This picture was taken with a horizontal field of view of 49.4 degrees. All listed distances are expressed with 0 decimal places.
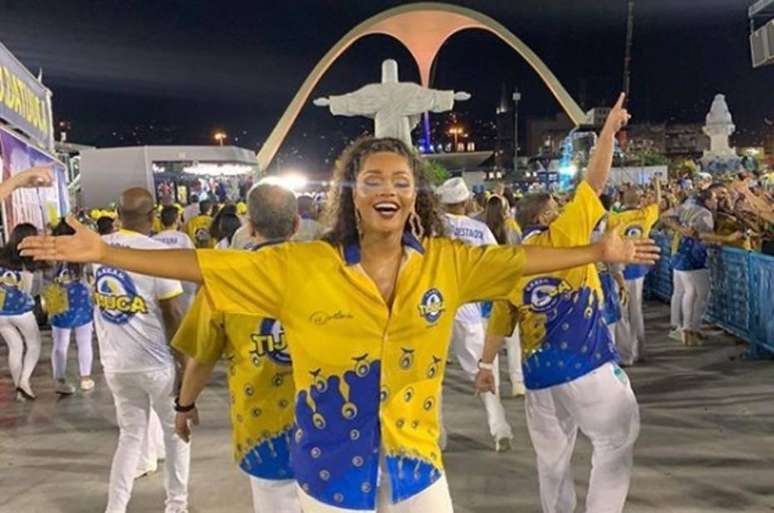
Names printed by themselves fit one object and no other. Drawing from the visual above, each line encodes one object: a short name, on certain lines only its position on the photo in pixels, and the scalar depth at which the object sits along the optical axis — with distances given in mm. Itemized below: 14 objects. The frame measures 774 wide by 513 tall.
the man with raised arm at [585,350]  3926
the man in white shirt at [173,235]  8102
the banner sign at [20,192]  12969
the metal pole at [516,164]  71862
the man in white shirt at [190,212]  14945
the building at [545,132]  112875
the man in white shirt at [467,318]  6711
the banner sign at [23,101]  14469
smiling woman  2449
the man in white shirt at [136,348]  4852
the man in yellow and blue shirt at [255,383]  3166
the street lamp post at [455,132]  109625
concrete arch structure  56125
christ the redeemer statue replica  34844
